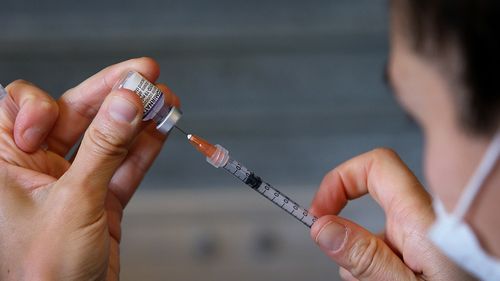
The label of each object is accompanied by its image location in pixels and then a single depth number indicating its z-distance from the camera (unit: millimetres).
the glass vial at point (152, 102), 669
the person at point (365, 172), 571
